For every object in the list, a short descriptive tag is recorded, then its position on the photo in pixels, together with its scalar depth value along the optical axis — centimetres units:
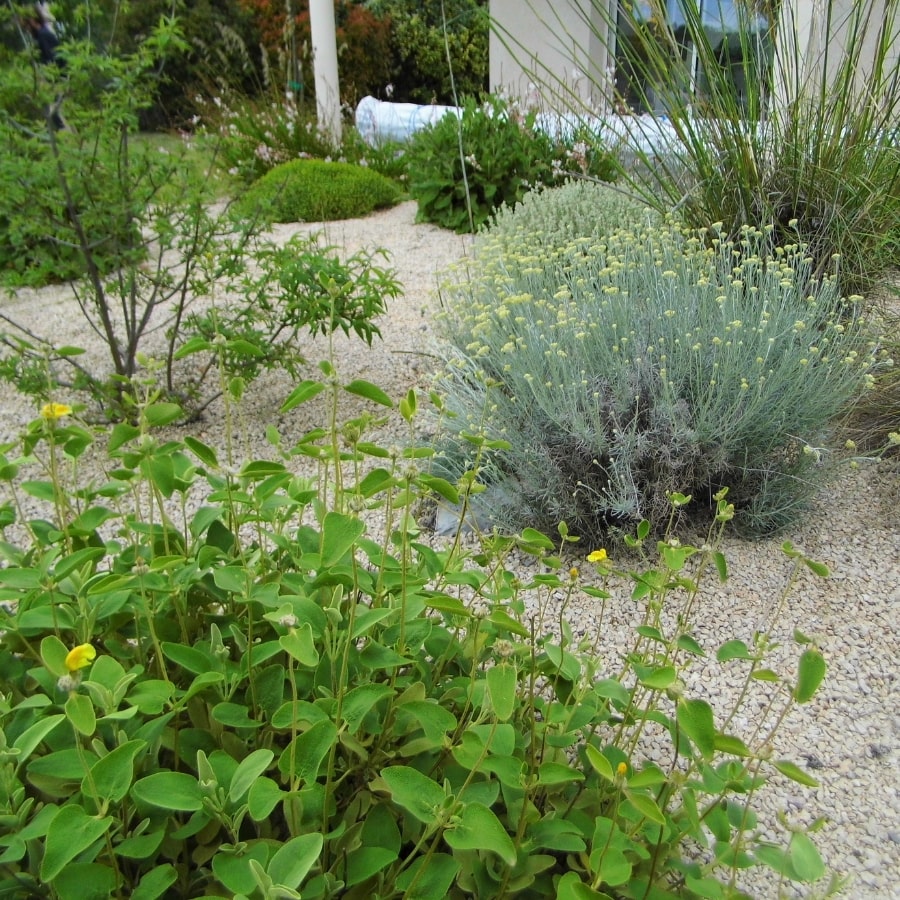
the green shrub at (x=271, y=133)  777
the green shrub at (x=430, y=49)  1430
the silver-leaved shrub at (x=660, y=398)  248
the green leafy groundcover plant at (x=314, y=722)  99
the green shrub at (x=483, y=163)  612
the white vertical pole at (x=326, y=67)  838
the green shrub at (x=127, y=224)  313
